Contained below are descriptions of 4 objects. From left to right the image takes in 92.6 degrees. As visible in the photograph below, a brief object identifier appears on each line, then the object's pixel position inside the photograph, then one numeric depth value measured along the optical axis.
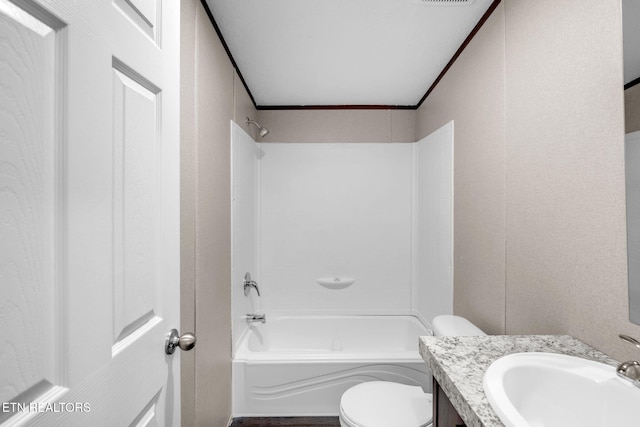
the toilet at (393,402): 1.47
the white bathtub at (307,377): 2.15
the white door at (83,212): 0.42
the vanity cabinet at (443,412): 0.87
